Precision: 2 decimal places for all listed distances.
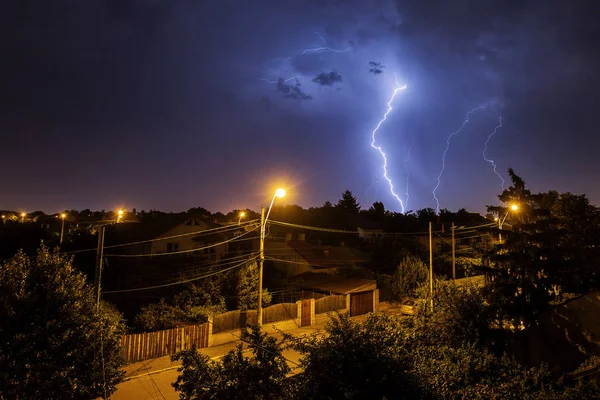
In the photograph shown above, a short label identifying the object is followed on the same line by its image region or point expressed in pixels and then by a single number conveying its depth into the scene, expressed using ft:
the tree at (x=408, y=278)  97.76
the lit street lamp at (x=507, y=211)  54.01
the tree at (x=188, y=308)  58.90
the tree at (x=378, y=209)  287.07
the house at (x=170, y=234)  121.08
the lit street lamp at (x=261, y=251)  48.78
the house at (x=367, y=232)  226.58
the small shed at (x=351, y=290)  88.87
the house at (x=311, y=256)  123.54
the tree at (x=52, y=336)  26.27
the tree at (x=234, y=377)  26.55
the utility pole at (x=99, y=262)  37.63
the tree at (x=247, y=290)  74.90
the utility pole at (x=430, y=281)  68.13
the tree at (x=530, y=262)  48.93
